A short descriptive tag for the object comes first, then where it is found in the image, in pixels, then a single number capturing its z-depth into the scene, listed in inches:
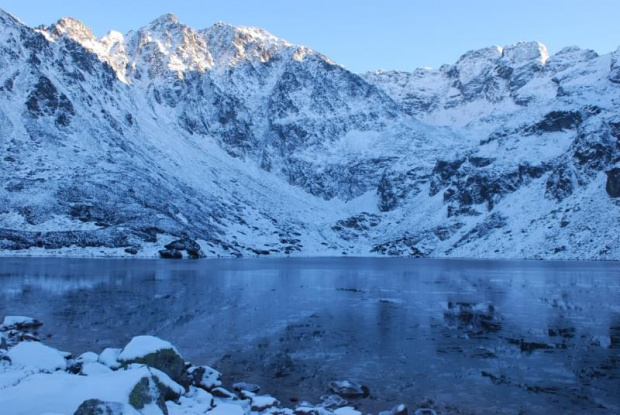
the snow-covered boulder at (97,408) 500.4
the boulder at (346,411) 774.5
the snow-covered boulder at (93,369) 827.4
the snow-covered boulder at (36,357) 881.3
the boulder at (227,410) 715.4
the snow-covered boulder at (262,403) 796.6
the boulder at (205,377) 919.0
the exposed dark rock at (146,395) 581.0
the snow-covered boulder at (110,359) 901.8
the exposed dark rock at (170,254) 6763.8
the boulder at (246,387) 918.9
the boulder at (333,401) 831.1
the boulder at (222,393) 857.2
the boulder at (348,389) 902.4
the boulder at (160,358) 873.5
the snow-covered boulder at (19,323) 1463.3
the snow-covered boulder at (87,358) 951.3
